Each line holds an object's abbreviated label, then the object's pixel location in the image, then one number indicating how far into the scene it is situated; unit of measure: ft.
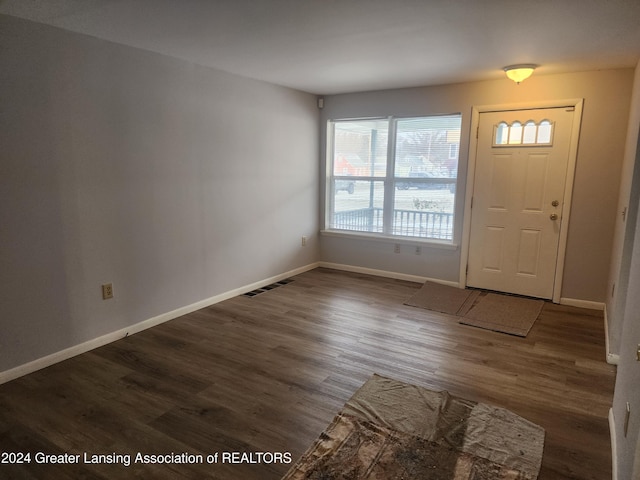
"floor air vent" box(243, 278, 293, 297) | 14.43
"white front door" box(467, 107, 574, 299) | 13.24
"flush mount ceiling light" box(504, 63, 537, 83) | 11.55
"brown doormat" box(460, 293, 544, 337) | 11.59
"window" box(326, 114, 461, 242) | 15.28
